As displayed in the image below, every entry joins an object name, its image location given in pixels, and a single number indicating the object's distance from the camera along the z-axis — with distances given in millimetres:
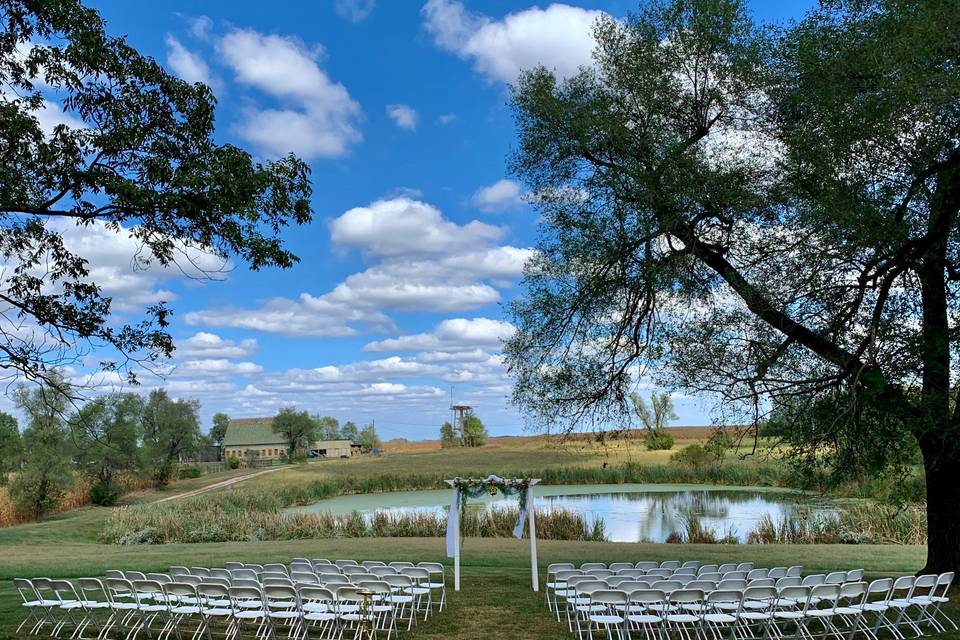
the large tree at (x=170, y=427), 50606
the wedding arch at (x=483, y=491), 12445
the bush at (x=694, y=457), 37334
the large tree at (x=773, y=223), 8828
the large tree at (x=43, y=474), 31906
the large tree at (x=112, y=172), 9164
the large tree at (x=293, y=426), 81938
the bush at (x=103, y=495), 37281
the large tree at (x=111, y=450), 37438
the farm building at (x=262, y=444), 89312
